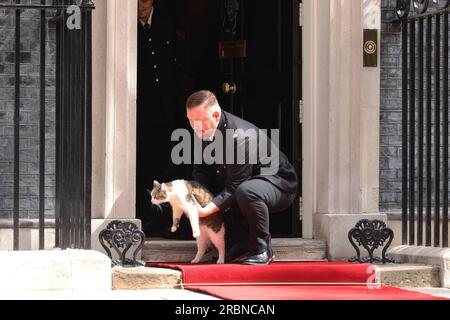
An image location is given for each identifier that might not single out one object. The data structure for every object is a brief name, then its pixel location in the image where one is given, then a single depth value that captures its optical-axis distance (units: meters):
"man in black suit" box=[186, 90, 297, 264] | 10.99
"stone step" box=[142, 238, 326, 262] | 11.52
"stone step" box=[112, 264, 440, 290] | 10.66
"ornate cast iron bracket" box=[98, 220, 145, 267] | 10.98
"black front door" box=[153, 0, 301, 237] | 12.70
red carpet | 10.40
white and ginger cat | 10.97
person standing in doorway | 12.95
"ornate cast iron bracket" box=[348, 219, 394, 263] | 11.55
